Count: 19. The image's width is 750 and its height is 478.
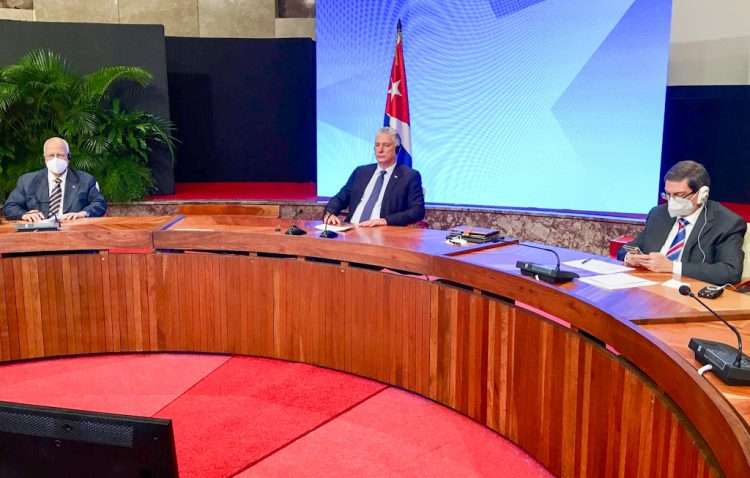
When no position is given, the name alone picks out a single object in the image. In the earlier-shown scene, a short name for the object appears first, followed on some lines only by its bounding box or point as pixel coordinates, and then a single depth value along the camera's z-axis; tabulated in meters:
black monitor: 1.23
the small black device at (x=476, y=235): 3.61
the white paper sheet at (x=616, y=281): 2.71
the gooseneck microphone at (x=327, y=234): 3.80
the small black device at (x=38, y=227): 3.92
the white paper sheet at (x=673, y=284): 2.69
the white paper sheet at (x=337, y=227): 4.04
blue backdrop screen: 5.58
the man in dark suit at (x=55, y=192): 4.52
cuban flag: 6.16
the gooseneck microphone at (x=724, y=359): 1.74
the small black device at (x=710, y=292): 2.49
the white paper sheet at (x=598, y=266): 2.97
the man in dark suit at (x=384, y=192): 4.53
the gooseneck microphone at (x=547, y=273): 2.74
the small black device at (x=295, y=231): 3.88
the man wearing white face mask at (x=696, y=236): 3.00
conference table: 2.11
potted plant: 6.25
